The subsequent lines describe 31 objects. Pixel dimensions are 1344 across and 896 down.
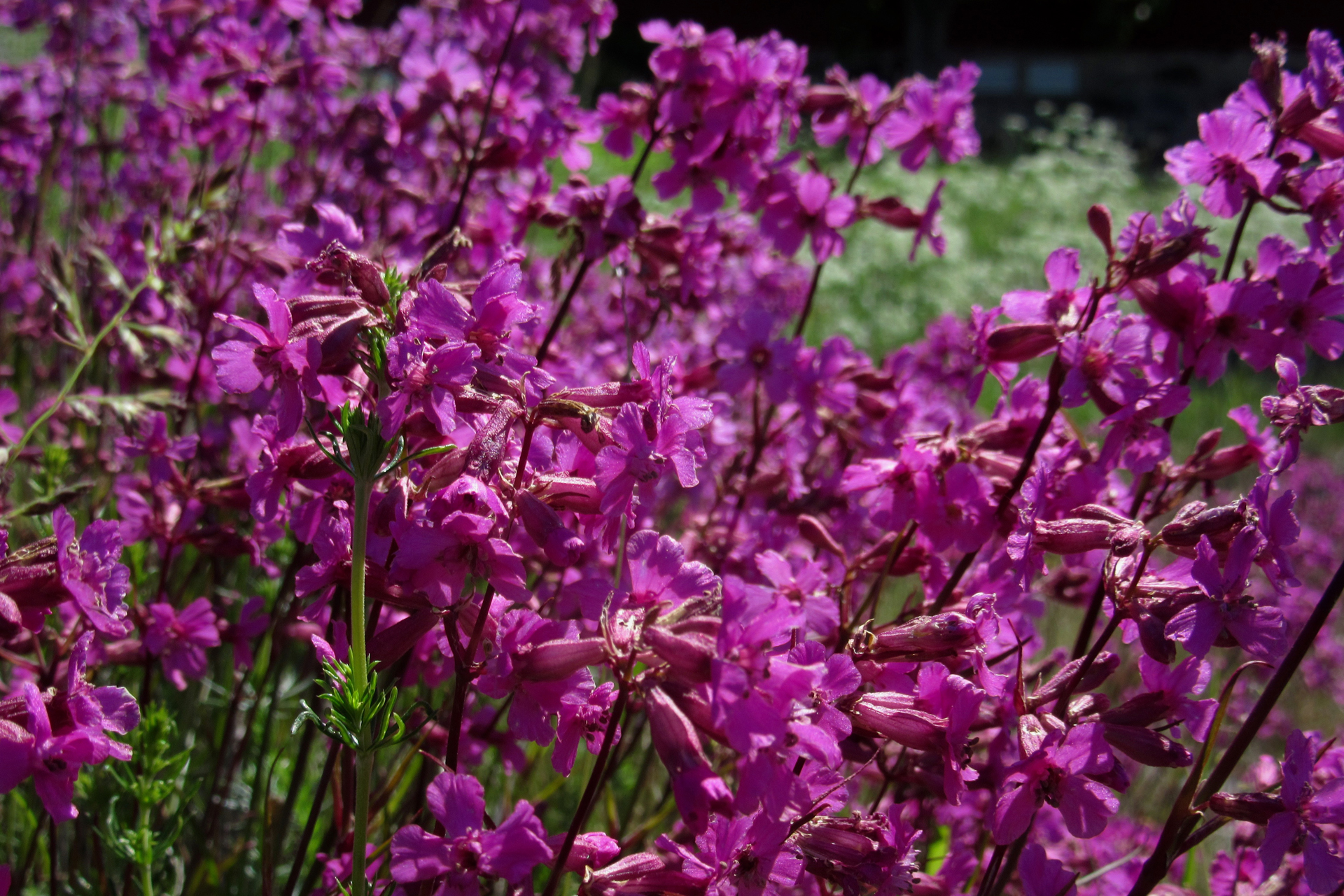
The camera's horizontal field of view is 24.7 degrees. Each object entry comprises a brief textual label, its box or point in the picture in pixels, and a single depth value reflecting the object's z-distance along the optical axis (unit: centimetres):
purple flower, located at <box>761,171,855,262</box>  47
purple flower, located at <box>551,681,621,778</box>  35
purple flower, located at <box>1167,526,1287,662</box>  35
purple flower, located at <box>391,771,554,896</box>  33
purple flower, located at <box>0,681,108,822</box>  34
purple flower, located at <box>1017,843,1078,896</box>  36
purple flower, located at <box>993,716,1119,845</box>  35
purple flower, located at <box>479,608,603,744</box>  34
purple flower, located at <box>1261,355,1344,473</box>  36
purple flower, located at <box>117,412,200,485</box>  41
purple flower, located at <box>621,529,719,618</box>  34
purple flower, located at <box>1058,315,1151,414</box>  38
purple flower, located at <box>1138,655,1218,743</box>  36
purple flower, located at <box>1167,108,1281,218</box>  39
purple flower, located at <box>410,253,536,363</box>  35
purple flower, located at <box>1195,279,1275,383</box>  38
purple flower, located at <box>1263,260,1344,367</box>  38
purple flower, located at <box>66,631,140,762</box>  34
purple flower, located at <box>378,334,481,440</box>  33
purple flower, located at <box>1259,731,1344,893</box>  35
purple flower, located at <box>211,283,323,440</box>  34
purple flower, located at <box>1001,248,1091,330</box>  40
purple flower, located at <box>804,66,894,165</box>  50
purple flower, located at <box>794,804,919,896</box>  35
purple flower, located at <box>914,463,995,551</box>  38
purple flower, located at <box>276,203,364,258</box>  38
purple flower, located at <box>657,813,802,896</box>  34
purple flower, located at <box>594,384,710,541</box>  34
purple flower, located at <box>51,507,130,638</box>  35
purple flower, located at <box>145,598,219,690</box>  41
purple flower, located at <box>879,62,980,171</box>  49
